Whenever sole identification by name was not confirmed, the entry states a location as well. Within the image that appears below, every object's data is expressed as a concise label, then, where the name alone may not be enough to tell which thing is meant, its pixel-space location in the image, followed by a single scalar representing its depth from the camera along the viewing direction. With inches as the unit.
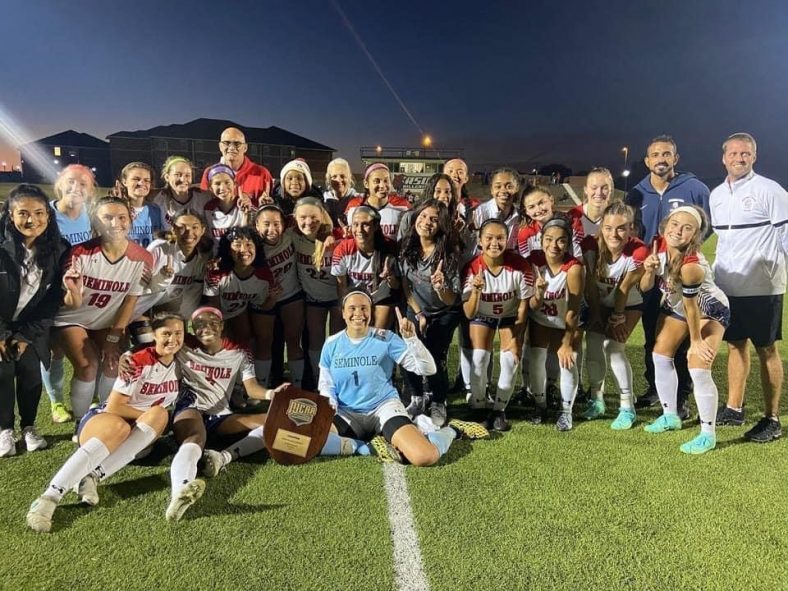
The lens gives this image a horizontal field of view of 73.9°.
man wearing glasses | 190.4
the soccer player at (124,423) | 103.9
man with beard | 165.9
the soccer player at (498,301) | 147.9
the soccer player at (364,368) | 138.3
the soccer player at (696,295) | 136.3
